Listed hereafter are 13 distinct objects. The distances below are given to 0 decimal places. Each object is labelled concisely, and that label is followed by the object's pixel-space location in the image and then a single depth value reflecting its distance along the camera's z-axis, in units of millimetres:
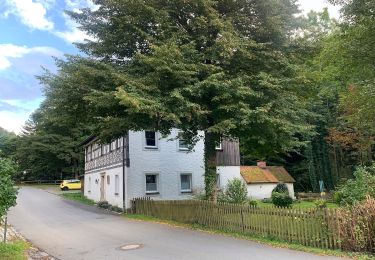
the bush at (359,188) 12227
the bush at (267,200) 33500
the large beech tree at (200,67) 15008
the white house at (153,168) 27156
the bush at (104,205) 29117
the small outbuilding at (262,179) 35750
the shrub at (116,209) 26531
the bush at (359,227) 10414
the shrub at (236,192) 23375
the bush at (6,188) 10508
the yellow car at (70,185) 55306
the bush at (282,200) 27191
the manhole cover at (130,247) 12330
